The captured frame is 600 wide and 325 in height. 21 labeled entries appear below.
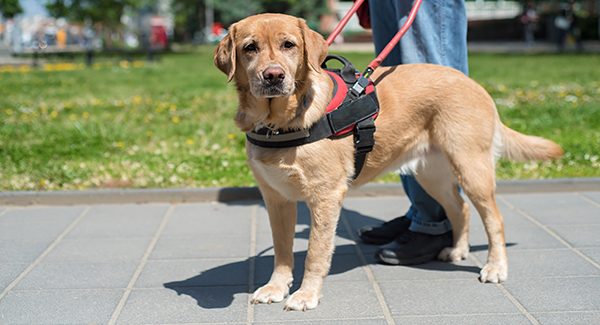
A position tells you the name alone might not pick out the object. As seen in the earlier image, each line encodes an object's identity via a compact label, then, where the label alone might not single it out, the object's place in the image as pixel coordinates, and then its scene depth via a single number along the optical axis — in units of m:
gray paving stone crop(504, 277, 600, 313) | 3.67
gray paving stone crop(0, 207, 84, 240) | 5.24
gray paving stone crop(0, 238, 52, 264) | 4.66
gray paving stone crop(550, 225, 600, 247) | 4.78
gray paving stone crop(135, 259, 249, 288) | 4.20
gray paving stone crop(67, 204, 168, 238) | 5.29
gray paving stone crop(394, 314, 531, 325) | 3.49
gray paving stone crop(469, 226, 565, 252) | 4.78
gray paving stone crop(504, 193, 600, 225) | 5.38
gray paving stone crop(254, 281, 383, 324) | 3.63
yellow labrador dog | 3.54
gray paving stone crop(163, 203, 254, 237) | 5.35
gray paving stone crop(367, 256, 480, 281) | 4.25
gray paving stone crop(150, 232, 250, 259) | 4.75
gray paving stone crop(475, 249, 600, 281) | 4.20
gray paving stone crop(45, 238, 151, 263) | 4.68
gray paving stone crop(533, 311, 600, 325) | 3.44
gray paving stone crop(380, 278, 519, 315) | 3.67
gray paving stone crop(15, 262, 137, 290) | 4.16
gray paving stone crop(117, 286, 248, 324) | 3.64
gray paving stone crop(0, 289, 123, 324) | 3.64
